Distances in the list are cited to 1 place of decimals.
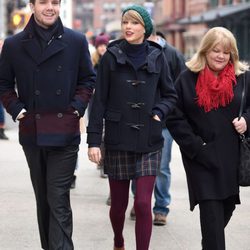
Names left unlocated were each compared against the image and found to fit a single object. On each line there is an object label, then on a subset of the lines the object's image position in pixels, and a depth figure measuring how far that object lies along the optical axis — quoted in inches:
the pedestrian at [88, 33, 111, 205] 679.4
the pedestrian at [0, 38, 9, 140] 965.4
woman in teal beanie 373.8
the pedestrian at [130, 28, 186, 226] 494.6
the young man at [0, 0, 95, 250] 357.5
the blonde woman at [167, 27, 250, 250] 351.3
